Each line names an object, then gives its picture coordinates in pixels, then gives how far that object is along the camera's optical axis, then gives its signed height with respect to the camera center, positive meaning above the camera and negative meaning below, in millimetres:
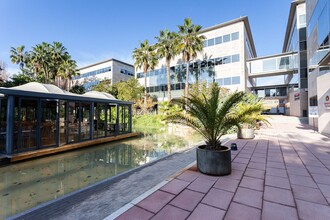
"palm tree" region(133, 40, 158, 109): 24922 +8533
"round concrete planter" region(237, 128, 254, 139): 9098 -1219
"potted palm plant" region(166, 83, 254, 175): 4086 -424
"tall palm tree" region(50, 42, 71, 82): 24812 +8811
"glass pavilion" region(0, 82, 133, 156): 6316 -405
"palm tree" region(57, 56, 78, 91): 25750 +6823
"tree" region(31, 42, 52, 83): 23859 +8108
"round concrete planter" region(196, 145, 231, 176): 4060 -1275
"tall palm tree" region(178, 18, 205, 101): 20141 +8987
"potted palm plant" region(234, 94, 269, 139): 7032 -1006
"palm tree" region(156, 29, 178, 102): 21359 +8930
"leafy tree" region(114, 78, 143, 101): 25344 +3387
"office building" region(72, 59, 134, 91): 36094 +9222
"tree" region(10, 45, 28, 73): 25859 +8997
